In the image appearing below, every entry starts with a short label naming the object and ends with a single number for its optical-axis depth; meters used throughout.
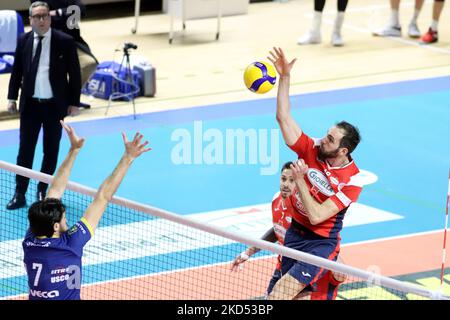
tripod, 18.11
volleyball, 11.86
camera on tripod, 17.42
